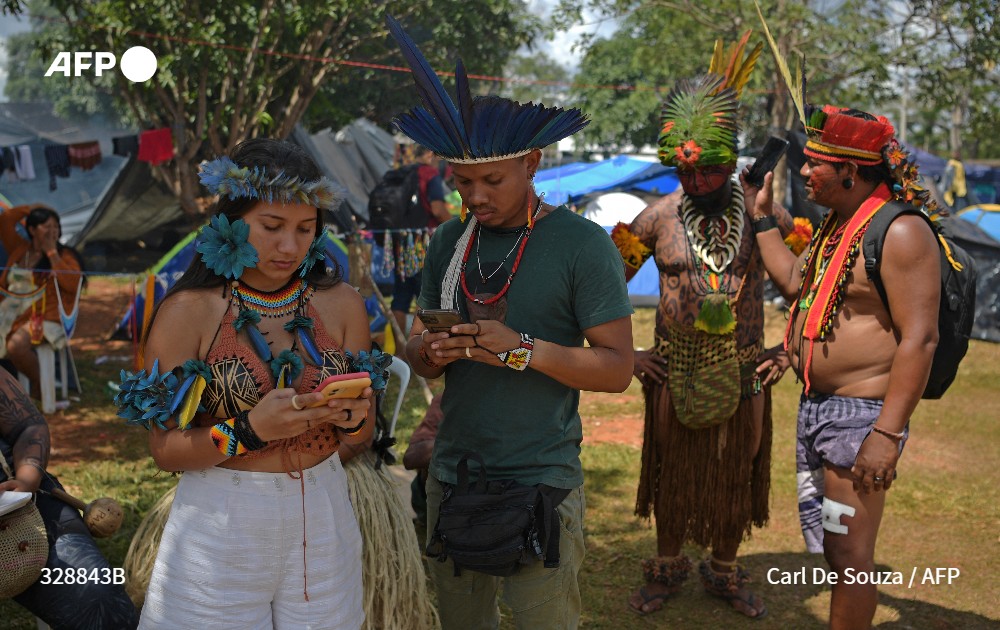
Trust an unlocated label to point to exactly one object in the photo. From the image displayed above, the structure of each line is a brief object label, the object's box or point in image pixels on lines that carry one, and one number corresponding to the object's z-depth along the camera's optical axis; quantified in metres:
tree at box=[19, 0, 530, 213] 10.34
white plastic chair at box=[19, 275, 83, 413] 7.09
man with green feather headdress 3.87
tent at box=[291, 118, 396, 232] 14.68
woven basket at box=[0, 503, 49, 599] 2.77
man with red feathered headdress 3.08
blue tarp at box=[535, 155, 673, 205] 13.71
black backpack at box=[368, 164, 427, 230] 8.77
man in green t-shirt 2.36
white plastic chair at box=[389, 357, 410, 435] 4.42
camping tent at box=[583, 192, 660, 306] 13.19
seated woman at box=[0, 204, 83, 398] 7.00
